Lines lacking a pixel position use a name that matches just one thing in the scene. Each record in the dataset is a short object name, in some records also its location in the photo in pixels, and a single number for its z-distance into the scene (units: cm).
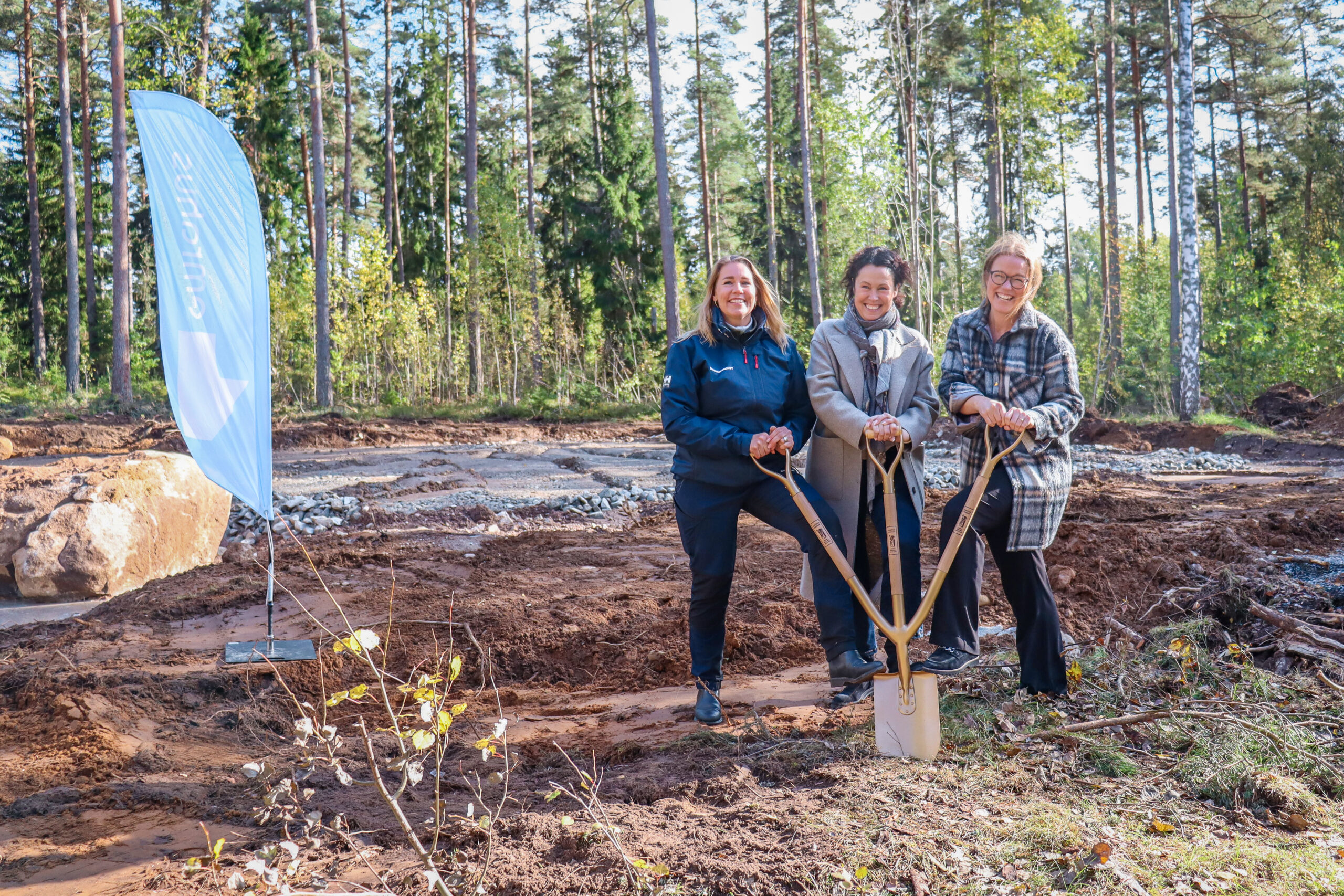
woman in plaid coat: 347
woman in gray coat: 366
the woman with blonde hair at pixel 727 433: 357
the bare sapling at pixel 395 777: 210
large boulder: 658
